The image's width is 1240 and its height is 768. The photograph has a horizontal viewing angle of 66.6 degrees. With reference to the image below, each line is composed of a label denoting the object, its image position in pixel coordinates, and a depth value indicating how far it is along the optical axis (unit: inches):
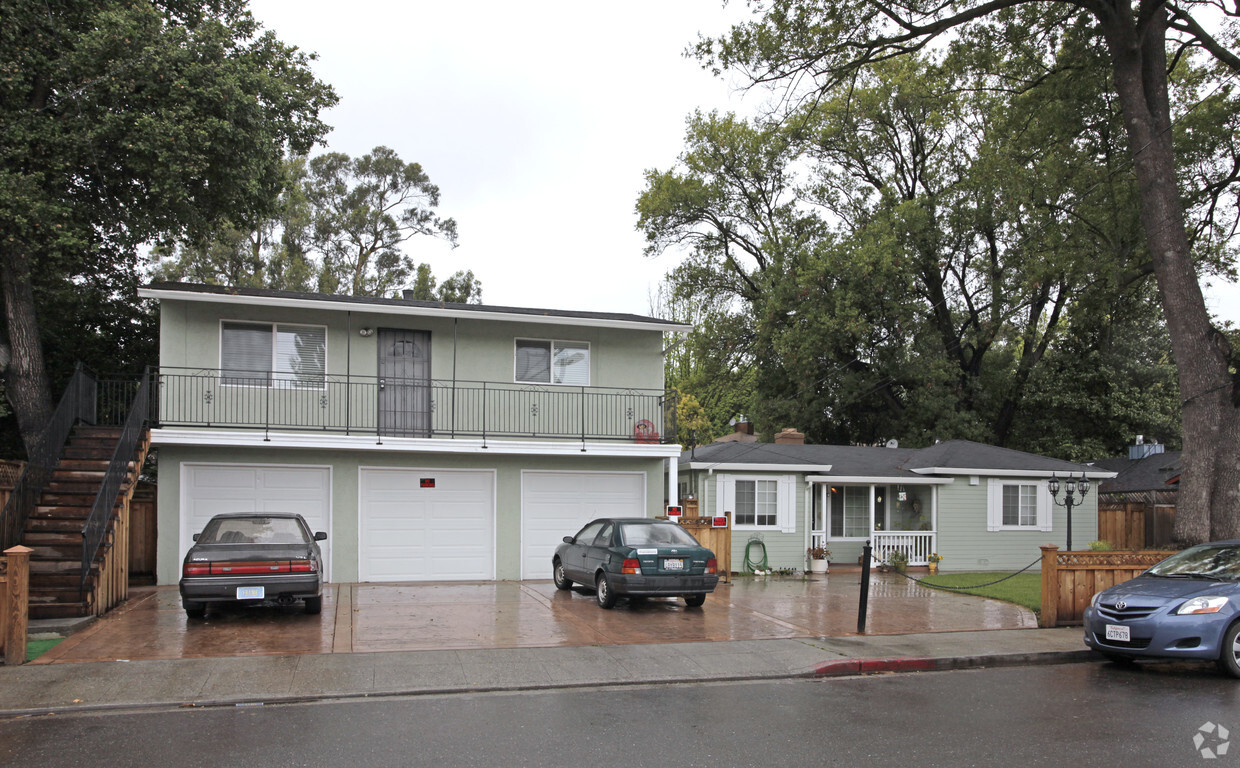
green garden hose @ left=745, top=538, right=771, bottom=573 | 807.7
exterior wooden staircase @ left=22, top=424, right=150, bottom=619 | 481.1
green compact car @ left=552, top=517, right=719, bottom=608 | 535.2
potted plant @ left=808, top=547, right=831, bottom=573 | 834.8
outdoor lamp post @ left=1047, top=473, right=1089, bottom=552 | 802.2
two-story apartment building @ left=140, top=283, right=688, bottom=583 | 665.6
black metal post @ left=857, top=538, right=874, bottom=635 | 481.4
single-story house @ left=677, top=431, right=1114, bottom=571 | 830.5
